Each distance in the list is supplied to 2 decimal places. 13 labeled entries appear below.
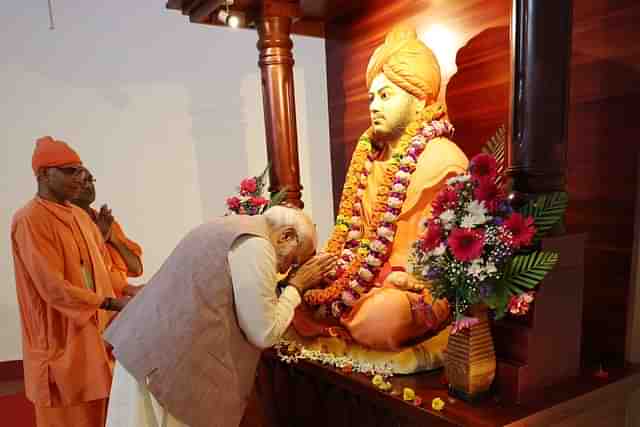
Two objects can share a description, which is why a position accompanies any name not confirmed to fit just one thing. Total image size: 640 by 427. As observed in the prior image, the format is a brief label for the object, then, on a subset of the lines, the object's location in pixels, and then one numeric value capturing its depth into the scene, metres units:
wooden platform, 1.38
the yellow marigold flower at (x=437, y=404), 1.41
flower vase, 1.41
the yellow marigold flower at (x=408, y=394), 1.50
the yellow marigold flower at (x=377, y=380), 1.63
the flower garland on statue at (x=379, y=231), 2.01
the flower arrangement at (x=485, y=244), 1.31
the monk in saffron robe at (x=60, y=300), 2.26
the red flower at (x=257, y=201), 2.39
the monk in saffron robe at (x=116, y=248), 2.68
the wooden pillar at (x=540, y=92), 1.38
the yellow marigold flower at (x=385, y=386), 1.60
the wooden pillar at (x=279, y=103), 2.56
